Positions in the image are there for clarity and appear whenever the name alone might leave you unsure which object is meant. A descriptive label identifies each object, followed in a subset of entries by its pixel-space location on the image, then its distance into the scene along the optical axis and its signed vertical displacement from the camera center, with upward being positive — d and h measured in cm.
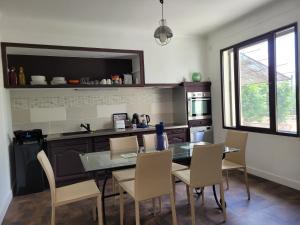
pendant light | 256 +77
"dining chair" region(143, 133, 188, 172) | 323 -50
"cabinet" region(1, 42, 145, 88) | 361 +75
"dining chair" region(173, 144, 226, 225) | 226 -64
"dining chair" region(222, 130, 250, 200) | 291 -65
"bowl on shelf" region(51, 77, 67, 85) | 379 +46
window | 321 +27
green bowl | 459 +51
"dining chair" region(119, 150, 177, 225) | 204 -64
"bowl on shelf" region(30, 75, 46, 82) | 368 +50
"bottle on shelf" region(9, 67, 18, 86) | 350 +49
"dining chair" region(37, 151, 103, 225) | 213 -80
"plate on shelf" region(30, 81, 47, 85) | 366 +42
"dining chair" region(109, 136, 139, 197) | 275 -54
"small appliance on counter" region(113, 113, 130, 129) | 437 -26
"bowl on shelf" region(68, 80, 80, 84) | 384 +44
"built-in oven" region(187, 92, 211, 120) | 447 -3
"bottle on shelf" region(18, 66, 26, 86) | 361 +50
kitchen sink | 393 -41
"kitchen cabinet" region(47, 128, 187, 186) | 365 -69
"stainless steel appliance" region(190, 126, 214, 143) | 449 -59
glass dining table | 224 -55
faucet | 417 -32
